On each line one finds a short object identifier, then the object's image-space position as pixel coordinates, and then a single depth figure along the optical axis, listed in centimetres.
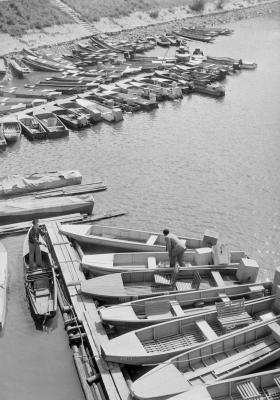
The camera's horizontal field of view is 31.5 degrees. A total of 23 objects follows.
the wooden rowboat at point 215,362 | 1437
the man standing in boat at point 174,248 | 1927
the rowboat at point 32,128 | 3453
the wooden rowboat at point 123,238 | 2203
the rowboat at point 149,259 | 2052
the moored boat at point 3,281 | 1841
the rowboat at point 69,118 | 3666
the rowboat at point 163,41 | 6575
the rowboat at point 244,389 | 1396
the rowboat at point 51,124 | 3494
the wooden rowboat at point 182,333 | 1575
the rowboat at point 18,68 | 5066
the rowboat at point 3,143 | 3259
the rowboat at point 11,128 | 3372
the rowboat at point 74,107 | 3816
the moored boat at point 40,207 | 2483
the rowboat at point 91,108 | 3803
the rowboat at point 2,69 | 4946
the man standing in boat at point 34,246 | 1991
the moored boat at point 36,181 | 2675
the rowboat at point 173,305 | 1728
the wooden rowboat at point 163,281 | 1881
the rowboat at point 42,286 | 1850
